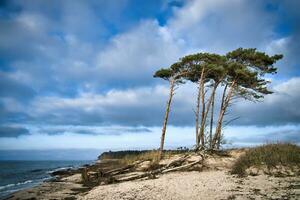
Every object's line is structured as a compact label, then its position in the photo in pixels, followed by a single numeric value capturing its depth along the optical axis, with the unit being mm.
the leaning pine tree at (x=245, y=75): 25375
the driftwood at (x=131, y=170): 17855
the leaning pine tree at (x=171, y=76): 24547
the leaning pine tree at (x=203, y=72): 25297
